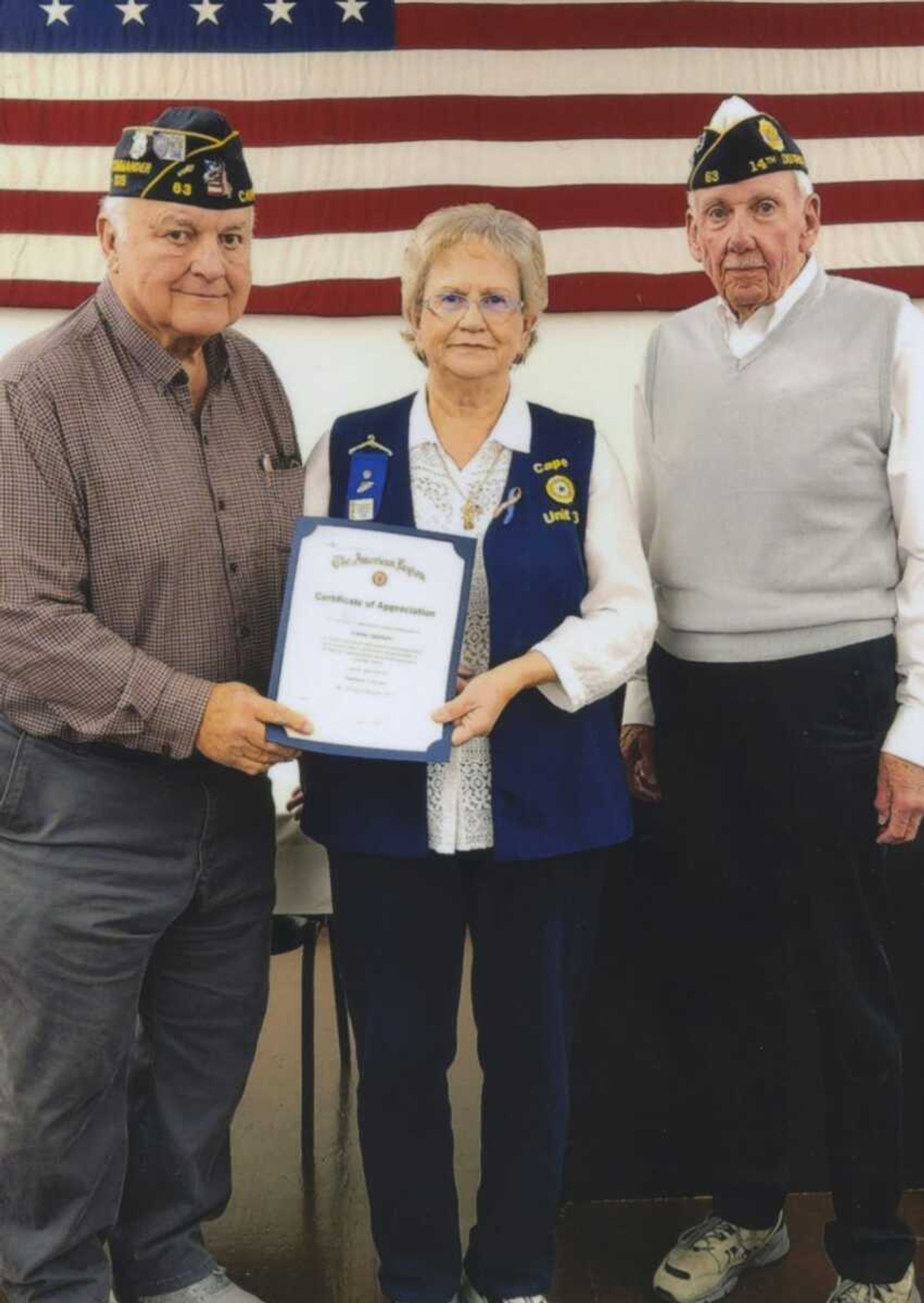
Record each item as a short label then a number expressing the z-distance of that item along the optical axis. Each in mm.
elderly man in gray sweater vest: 2295
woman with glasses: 2137
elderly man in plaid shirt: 2027
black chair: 3021
